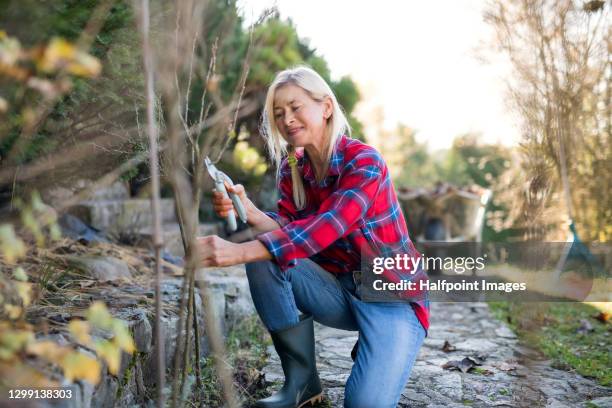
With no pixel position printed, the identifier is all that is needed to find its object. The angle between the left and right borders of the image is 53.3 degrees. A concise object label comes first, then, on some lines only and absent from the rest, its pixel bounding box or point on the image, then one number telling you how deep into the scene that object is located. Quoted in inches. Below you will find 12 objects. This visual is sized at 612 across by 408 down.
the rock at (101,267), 115.7
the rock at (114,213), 181.7
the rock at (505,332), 154.0
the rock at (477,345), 138.7
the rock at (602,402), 99.3
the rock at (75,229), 151.4
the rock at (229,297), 130.1
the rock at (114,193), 207.2
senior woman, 85.2
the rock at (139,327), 85.4
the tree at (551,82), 175.5
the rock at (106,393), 70.6
